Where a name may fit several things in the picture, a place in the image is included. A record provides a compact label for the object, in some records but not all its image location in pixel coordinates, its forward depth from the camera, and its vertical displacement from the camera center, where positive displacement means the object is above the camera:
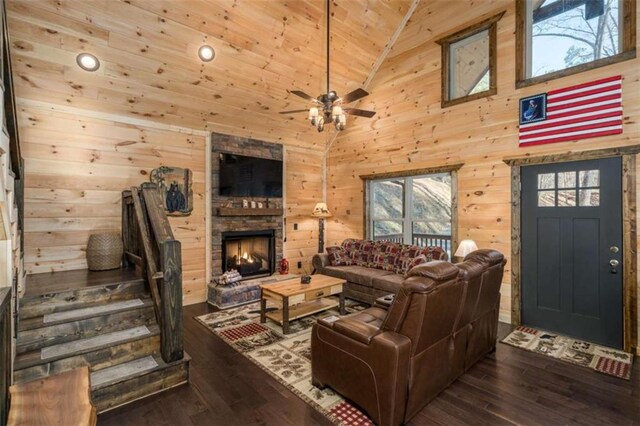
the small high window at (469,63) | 4.44 +2.25
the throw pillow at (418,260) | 4.74 -0.73
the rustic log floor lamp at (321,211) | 6.29 +0.01
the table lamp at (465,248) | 4.24 -0.48
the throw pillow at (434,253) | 4.67 -0.62
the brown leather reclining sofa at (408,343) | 2.12 -0.97
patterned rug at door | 3.05 -1.50
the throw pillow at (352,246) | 5.75 -0.64
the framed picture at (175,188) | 4.79 +0.37
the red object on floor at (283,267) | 5.98 -1.05
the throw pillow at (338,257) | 5.66 -0.82
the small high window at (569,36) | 3.48 +2.11
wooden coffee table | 3.85 -1.08
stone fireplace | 5.36 -0.26
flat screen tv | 5.46 +0.64
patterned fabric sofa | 4.75 -0.88
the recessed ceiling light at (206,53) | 4.06 +2.07
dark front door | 3.49 -0.44
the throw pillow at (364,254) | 5.53 -0.75
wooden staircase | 2.39 -1.08
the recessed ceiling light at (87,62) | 3.65 +1.76
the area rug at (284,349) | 2.46 -1.49
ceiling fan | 3.58 +1.18
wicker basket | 3.76 -0.48
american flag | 3.49 +1.13
